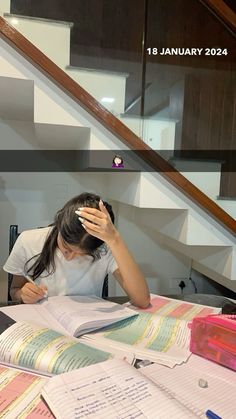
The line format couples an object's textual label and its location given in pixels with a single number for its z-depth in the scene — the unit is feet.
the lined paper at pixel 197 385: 1.81
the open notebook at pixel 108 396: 1.62
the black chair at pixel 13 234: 6.08
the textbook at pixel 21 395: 1.64
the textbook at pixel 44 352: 2.00
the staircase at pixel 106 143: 4.38
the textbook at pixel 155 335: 2.33
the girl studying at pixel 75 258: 3.21
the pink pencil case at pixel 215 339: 2.27
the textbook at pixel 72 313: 2.58
